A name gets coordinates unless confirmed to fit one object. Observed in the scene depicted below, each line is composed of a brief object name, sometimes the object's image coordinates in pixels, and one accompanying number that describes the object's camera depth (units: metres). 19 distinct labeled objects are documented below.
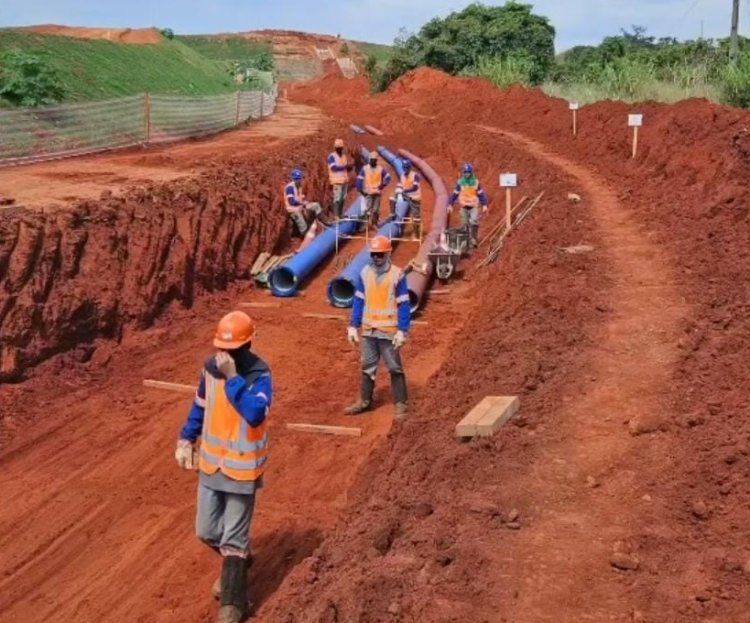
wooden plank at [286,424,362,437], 9.73
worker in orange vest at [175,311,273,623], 5.67
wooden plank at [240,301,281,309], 14.78
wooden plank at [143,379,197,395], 11.11
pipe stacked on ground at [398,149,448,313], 14.03
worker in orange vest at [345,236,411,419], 9.51
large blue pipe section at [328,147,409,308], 14.21
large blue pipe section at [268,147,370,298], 15.41
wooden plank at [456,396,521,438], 6.85
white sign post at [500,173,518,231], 14.61
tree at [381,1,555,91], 52.12
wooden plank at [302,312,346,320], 13.95
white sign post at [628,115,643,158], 18.80
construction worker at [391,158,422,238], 18.69
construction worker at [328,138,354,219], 19.14
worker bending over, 17.77
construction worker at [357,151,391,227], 18.91
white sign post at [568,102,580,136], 26.90
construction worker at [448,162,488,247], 16.80
